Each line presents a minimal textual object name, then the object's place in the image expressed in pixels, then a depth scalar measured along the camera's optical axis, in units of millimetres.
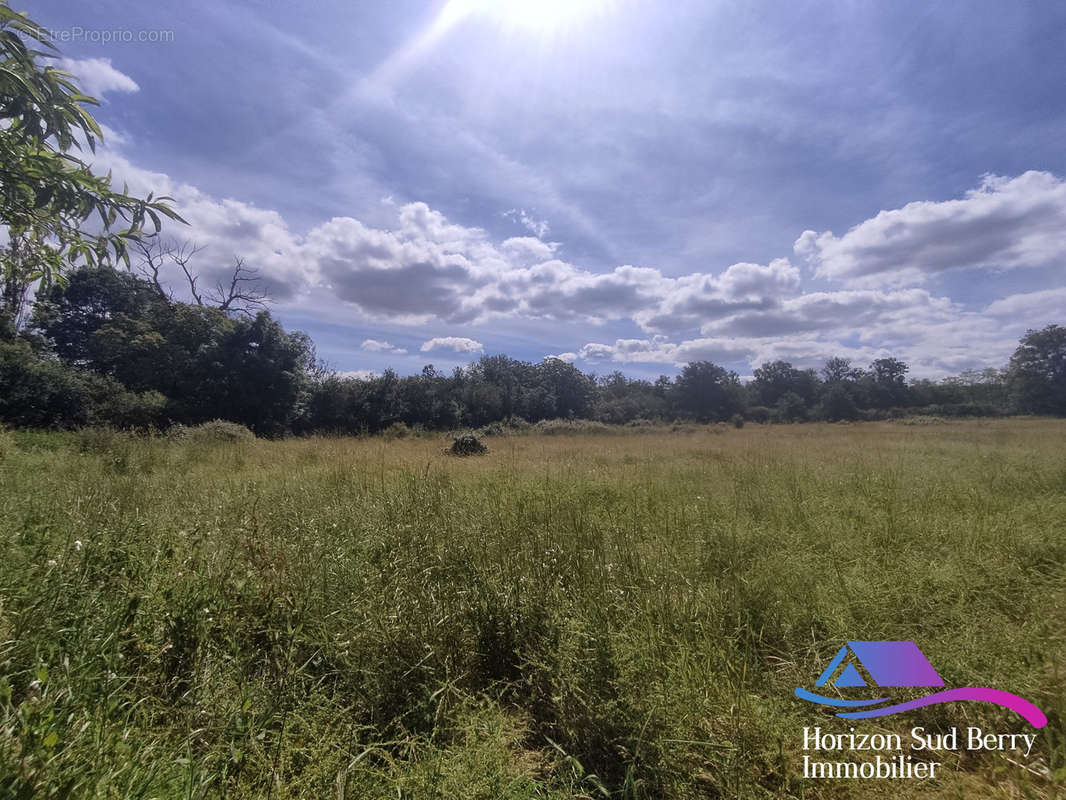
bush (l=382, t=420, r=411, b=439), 15638
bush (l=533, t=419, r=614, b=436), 22575
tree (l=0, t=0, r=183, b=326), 1464
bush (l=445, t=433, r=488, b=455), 11161
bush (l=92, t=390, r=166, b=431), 14195
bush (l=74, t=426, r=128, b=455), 7012
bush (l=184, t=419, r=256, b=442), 10289
